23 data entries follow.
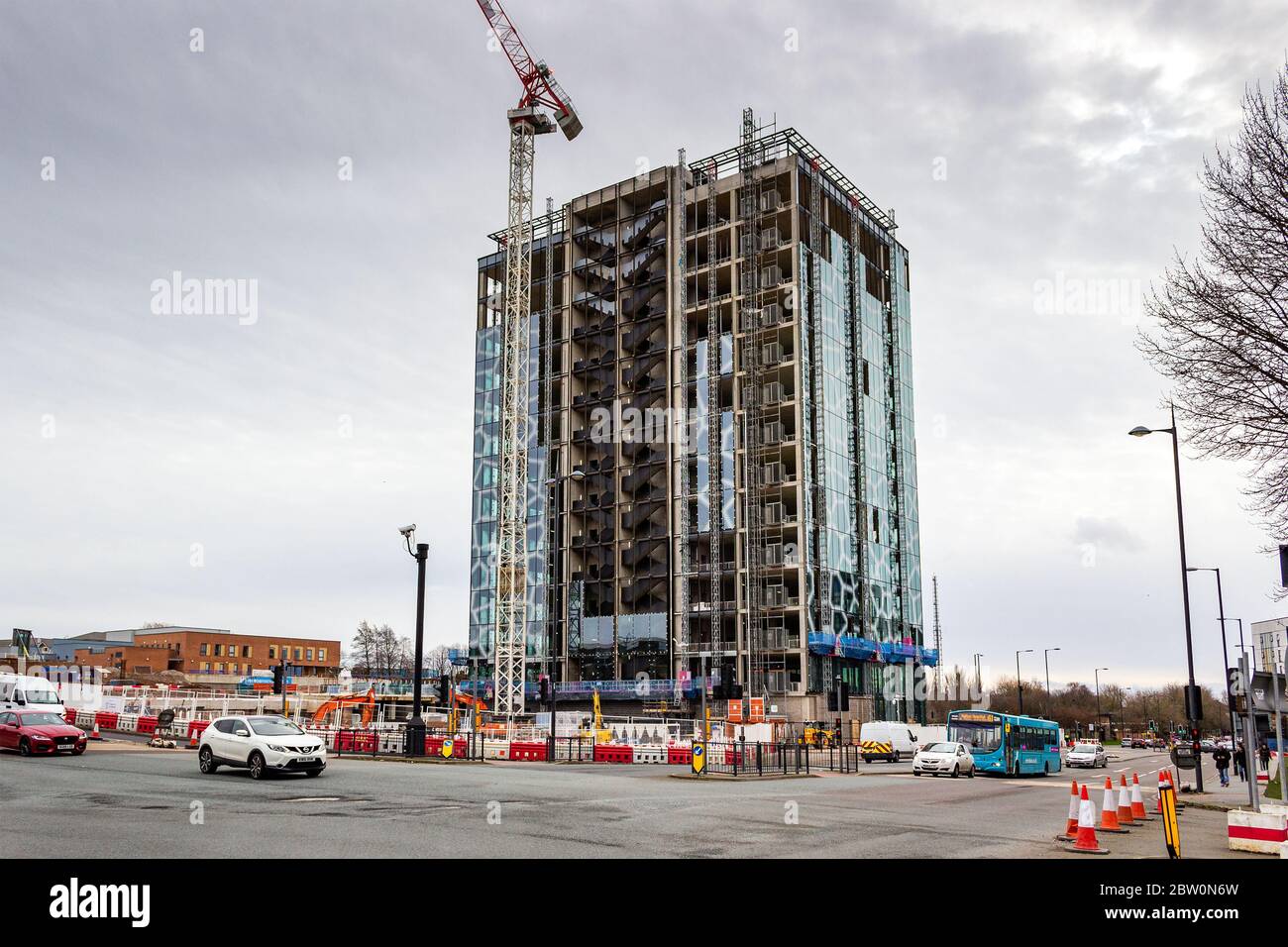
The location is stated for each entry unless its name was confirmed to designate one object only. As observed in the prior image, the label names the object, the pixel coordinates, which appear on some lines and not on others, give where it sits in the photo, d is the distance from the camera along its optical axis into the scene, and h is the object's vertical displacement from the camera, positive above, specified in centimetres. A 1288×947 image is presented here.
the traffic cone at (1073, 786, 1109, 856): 1474 -289
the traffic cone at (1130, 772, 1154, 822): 1852 -325
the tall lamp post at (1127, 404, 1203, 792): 2808 -76
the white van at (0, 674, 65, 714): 3747 -214
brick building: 13800 -236
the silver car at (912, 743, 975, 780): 3959 -497
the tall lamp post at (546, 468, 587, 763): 8518 +110
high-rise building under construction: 7950 +1557
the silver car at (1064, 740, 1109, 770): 5697 -687
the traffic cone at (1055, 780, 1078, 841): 1576 -296
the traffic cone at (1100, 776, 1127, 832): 1723 -308
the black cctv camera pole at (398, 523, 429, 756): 3616 -77
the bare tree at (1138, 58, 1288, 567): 1916 +609
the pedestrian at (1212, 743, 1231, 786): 4044 -512
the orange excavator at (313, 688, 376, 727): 5378 -376
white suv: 2336 -257
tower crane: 7881 +2653
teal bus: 4172 -448
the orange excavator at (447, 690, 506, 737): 4411 -420
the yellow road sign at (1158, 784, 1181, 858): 1279 -244
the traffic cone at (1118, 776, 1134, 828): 2035 -362
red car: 2980 -280
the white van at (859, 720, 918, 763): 6028 -654
